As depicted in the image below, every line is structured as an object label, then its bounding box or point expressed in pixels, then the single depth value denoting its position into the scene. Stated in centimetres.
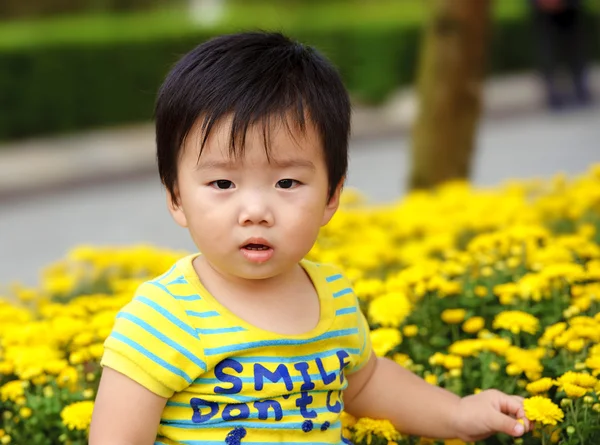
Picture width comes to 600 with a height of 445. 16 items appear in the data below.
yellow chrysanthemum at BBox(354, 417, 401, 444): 241
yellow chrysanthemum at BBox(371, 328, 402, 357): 277
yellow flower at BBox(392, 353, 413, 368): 284
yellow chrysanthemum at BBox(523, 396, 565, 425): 232
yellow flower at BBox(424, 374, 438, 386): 273
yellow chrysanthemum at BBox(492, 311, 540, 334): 279
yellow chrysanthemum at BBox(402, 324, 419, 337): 296
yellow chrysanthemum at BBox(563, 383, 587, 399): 240
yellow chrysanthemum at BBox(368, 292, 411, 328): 297
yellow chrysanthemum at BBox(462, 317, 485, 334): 298
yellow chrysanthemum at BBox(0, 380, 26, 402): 265
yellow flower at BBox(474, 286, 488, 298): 319
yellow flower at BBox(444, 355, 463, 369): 275
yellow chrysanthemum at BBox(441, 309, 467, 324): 304
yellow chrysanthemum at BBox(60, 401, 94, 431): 241
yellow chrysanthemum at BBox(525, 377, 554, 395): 249
